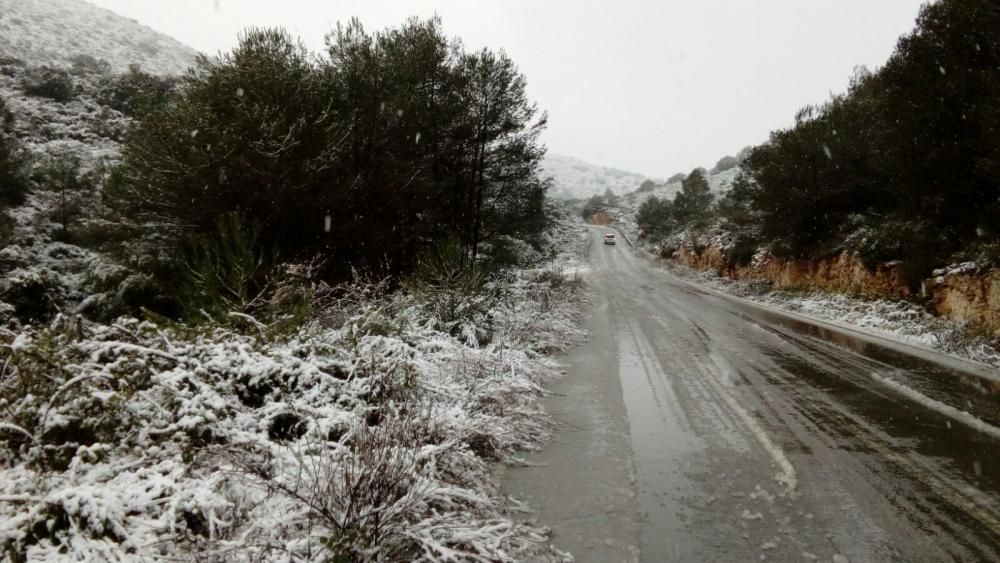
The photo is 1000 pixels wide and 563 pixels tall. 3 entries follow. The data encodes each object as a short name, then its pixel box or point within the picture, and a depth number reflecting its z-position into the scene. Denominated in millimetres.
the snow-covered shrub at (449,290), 9984
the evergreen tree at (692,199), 47906
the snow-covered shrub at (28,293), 15461
